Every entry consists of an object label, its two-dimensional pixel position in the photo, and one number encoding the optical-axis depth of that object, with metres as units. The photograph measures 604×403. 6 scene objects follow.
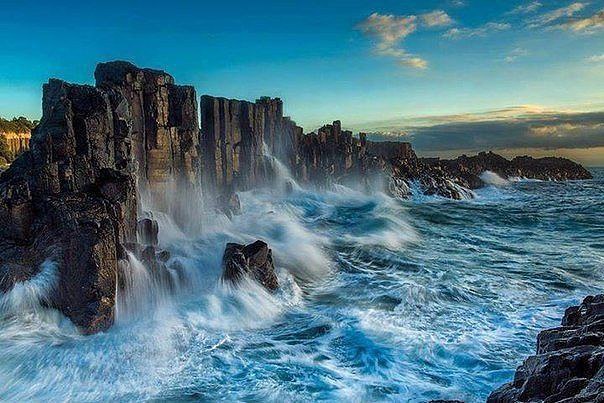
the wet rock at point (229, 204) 26.31
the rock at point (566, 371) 5.26
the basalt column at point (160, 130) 19.88
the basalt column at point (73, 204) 11.08
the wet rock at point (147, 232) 15.62
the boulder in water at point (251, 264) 14.34
